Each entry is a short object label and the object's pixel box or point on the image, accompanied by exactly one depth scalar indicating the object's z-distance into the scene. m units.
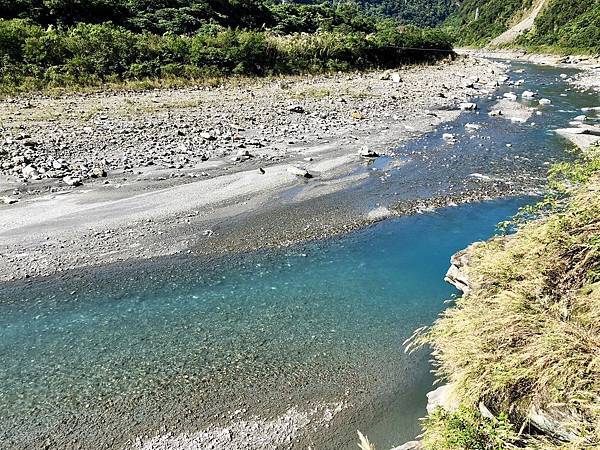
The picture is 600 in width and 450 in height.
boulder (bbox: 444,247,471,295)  8.27
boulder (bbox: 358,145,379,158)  18.20
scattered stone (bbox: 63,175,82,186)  13.88
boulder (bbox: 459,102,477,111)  28.12
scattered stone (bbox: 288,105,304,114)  24.91
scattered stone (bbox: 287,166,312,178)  15.70
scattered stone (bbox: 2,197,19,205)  12.59
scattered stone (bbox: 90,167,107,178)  14.56
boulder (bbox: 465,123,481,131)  23.45
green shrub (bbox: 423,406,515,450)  4.02
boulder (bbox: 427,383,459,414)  5.21
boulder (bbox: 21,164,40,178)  14.25
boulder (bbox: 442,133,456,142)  21.45
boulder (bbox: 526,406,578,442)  4.10
